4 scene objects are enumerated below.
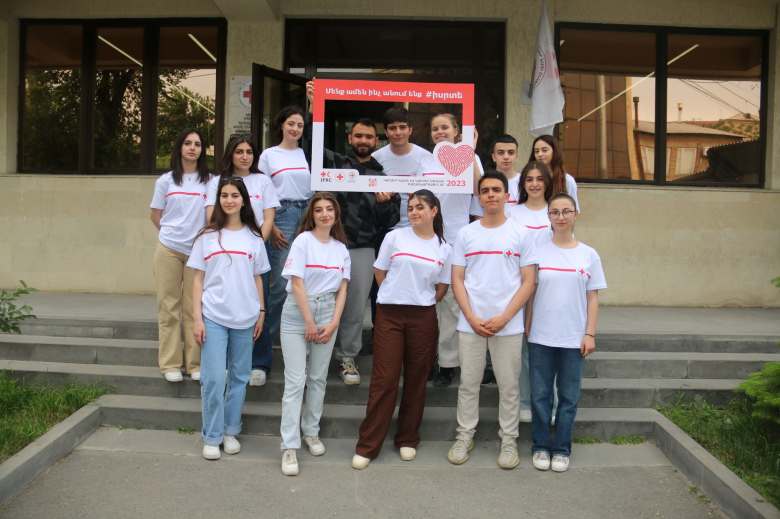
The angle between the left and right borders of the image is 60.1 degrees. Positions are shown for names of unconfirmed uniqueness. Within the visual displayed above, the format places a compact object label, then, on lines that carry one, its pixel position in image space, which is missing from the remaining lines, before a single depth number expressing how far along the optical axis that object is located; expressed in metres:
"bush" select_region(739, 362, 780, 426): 4.11
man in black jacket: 4.84
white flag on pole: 7.64
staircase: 4.89
